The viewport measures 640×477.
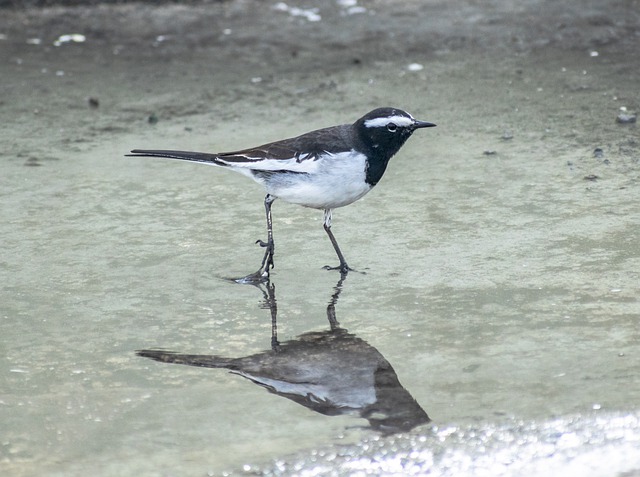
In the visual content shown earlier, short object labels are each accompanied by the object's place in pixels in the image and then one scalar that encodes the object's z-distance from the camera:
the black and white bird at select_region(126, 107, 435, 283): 10.56
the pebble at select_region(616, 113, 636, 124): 14.70
